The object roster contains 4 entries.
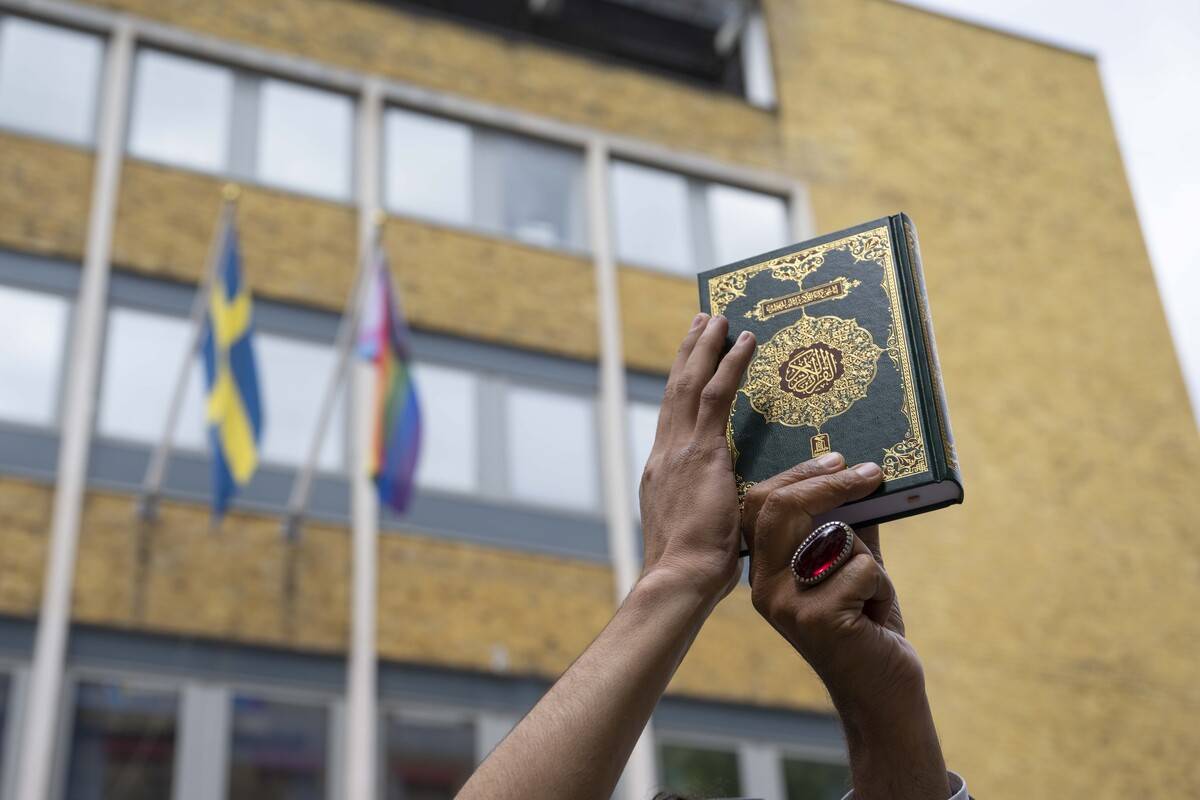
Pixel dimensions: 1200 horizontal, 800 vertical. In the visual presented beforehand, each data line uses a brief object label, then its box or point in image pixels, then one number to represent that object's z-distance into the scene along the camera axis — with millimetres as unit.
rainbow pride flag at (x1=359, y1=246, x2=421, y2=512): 12273
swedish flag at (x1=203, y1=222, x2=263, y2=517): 12094
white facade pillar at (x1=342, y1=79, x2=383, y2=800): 13125
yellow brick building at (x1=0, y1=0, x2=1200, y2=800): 13266
